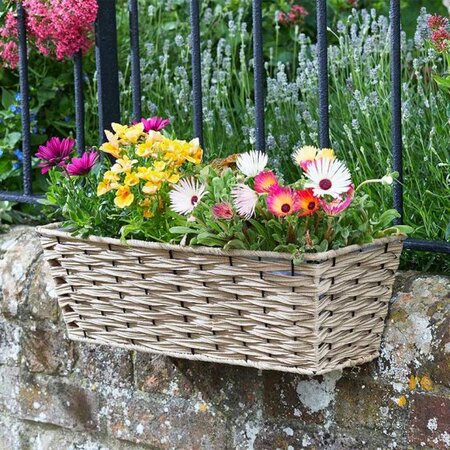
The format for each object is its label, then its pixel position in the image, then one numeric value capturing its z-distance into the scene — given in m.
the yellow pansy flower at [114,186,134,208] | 3.66
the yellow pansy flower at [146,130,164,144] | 3.76
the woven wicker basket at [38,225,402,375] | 3.47
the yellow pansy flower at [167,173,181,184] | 3.64
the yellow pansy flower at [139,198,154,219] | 3.71
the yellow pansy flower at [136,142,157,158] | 3.71
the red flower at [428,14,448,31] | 3.75
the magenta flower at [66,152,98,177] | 3.87
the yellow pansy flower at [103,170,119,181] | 3.71
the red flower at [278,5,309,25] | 6.24
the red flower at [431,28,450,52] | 3.72
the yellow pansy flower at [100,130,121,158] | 3.85
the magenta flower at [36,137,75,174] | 4.01
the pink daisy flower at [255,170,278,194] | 3.45
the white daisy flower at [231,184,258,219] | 3.40
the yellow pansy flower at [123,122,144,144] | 3.84
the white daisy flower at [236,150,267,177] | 3.57
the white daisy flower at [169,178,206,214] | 3.54
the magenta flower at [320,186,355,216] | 3.37
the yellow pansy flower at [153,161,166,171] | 3.64
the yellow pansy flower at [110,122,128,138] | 3.87
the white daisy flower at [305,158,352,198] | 3.36
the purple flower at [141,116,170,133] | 3.95
